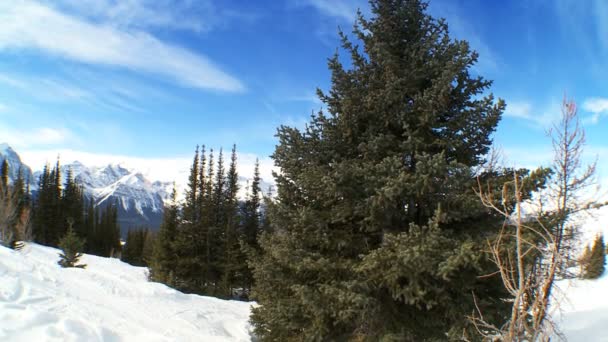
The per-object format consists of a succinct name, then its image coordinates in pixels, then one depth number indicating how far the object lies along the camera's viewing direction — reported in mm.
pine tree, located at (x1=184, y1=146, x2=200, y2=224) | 29719
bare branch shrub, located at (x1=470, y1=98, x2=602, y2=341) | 3740
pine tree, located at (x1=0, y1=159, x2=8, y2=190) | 53912
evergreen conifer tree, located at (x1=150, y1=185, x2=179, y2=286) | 26022
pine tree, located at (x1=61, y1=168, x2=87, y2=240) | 53009
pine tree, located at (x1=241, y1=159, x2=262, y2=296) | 30297
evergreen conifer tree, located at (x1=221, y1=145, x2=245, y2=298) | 26086
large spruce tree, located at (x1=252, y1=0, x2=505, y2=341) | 6324
